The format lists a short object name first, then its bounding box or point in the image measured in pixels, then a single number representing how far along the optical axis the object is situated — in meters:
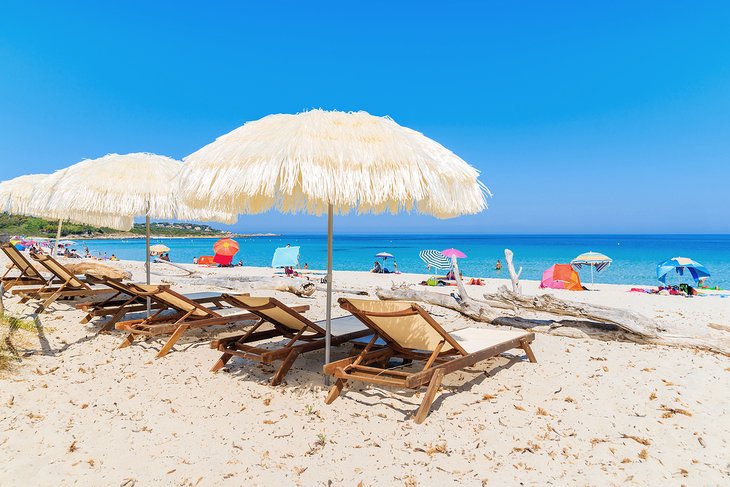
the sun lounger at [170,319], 4.71
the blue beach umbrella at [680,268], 14.31
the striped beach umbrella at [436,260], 17.95
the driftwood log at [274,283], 8.91
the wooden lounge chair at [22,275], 7.37
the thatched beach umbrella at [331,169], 3.17
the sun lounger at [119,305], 5.33
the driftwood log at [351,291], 9.43
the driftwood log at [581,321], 5.19
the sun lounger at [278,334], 3.72
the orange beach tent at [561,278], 15.96
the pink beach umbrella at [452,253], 16.86
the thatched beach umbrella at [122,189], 5.55
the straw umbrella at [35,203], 6.42
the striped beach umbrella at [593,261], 17.00
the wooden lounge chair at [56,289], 6.00
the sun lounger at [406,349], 3.23
